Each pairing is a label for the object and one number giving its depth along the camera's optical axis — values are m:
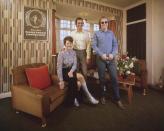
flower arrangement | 3.13
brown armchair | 2.08
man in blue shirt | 2.82
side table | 2.99
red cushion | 2.54
